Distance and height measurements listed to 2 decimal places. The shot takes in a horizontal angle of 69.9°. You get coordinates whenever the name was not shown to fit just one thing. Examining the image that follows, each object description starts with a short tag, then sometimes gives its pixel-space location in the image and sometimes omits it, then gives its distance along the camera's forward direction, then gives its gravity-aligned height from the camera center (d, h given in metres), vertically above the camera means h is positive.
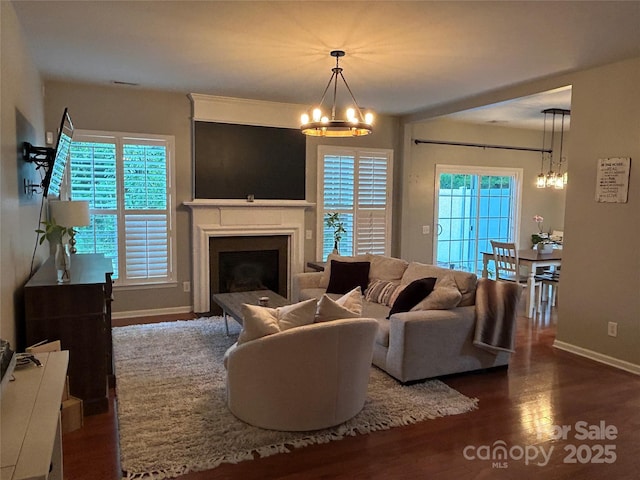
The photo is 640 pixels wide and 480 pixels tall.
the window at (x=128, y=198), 5.22 +0.00
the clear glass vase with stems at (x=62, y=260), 3.16 -0.43
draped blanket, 3.79 -0.93
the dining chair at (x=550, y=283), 6.10 -1.02
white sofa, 3.55 -1.09
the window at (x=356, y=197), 6.51 +0.08
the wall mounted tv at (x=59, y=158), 3.35 +0.30
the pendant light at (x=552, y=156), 6.64 +0.90
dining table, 5.84 -0.75
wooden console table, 2.91 -0.83
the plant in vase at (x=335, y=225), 6.51 -0.33
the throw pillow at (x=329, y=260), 5.27 -0.69
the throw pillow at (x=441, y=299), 3.74 -0.78
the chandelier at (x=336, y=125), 3.63 +0.61
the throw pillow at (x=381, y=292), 4.61 -0.91
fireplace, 5.71 -0.38
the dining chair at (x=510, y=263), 5.95 -0.77
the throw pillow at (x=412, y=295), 3.86 -0.77
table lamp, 3.52 -0.12
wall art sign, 4.03 +0.24
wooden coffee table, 4.23 -1.00
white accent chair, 2.69 -1.04
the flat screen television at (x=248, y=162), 5.67 +0.50
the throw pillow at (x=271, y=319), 2.77 -0.72
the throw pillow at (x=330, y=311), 2.89 -0.69
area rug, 2.59 -1.43
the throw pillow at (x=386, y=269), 4.94 -0.72
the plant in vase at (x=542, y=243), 6.40 -0.54
